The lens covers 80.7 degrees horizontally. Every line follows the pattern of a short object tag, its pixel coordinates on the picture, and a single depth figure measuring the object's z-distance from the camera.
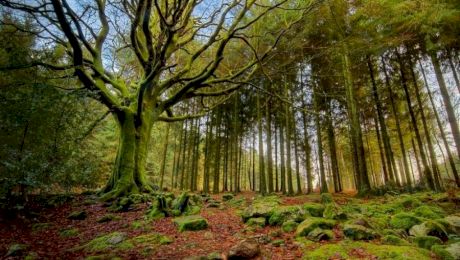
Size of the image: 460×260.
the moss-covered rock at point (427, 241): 3.83
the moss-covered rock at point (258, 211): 6.03
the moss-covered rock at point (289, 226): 5.08
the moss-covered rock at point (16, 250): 4.47
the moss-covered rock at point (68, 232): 5.87
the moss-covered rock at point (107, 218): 6.77
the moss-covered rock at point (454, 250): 3.24
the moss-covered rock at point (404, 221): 4.79
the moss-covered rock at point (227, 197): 11.01
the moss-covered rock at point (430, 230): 4.20
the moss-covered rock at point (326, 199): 7.41
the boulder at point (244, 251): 3.81
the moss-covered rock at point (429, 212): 5.39
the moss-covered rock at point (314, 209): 5.69
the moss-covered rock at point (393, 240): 3.92
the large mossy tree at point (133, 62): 8.05
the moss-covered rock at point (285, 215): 5.48
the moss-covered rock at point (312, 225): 4.65
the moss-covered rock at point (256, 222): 5.61
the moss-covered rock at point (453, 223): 4.46
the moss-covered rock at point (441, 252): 3.29
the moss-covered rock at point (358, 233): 4.19
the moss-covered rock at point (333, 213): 5.33
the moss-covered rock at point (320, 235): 4.33
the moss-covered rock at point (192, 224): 5.76
